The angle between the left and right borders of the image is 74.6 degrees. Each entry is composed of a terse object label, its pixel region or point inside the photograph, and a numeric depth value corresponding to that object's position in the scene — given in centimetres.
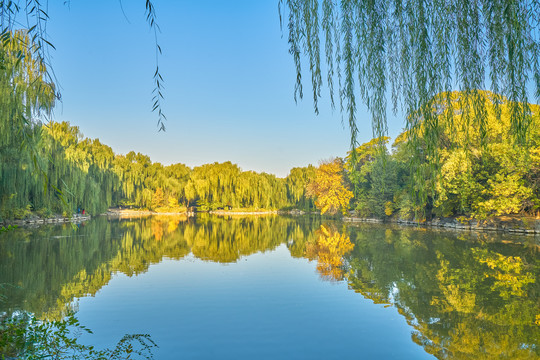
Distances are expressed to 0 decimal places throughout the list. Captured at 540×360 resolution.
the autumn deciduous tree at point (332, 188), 2932
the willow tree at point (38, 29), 139
